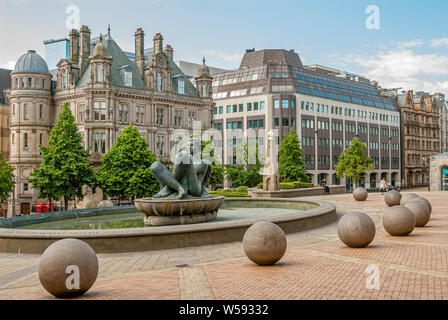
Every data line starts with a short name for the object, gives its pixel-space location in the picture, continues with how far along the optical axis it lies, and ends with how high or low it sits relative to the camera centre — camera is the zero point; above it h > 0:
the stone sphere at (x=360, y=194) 37.34 -1.38
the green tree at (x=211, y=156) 50.88 +2.45
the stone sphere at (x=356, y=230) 14.52 -1.67
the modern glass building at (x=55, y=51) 73.81 +20.81
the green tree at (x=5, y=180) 42.88 +0.00
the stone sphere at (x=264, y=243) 11.80 -1.69
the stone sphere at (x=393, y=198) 28.70 -1.32
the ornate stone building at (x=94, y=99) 52.34 +9.64
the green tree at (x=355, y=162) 73.81 +2.45
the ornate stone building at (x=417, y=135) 107.50 +10.06
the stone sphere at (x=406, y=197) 26.53 -1.21
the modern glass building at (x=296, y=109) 80.50 +12.71
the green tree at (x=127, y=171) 42.66 +0.75
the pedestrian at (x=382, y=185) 46.83 -0.83
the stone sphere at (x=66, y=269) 8.89 -1.73
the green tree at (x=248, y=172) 60.42 +0.80
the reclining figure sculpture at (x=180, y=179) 18.67 -0.02
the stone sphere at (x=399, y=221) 17.08 -1.64
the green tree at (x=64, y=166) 41.44 +1.23
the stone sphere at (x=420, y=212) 20.05 -1.54
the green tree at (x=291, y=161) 62.25 +2.27
